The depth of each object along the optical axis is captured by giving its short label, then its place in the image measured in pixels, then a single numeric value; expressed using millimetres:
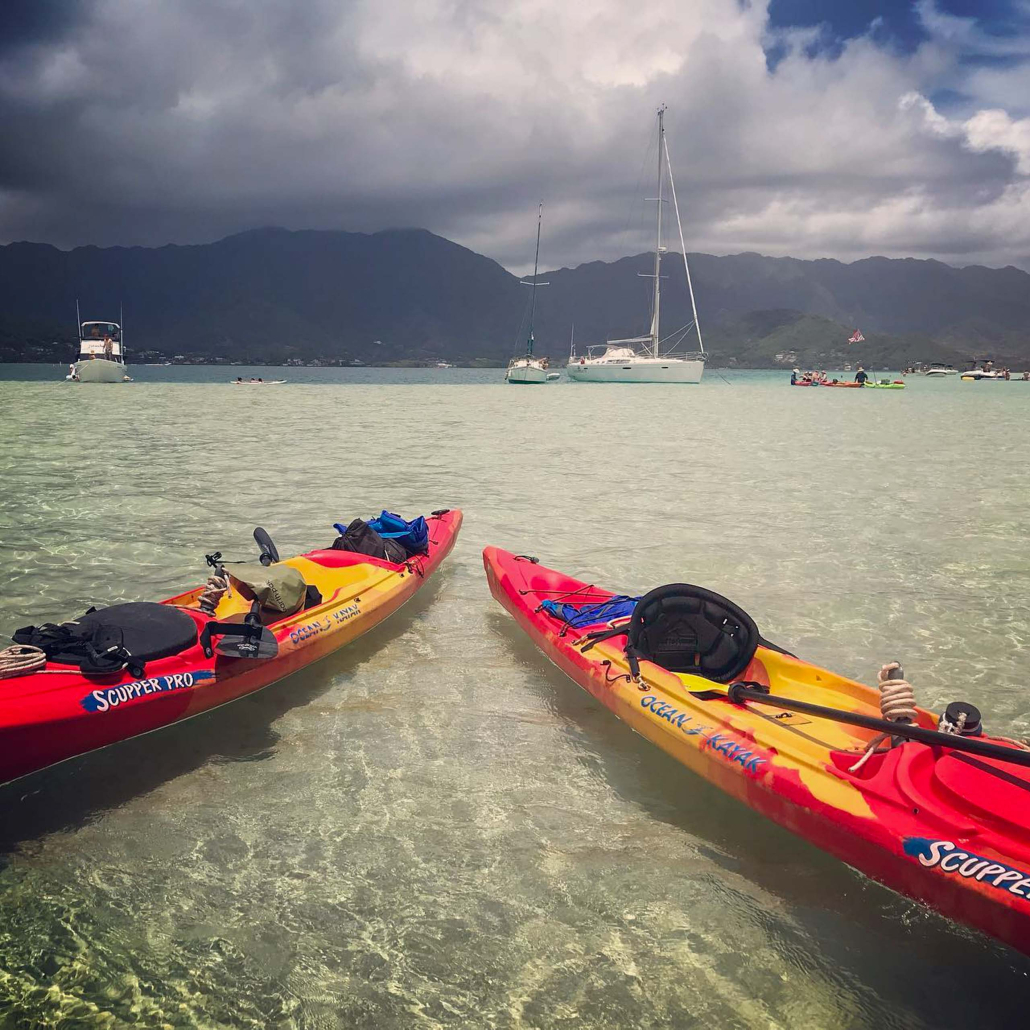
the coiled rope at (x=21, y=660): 4426
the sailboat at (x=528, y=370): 79562
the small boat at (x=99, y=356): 62938
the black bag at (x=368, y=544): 8406
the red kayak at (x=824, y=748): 3316
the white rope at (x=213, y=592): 6152
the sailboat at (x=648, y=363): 71950
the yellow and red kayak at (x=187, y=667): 4336
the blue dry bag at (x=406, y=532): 8781
